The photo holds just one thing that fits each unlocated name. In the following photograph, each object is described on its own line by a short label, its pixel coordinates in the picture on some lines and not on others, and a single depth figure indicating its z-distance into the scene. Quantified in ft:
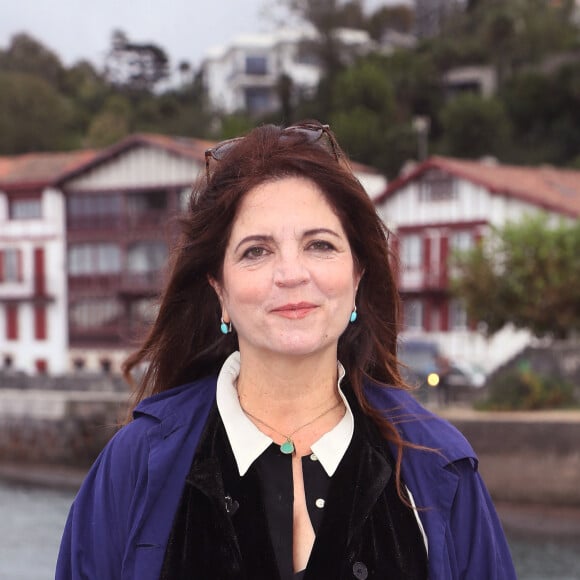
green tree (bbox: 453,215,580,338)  82.84
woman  8.08
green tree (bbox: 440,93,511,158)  149.69
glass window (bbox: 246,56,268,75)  245.04
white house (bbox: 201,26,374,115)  224.74
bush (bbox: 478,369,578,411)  75.66
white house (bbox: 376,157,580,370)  108.78
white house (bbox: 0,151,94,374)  138.31
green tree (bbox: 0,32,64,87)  259.60
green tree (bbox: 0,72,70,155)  198.39
